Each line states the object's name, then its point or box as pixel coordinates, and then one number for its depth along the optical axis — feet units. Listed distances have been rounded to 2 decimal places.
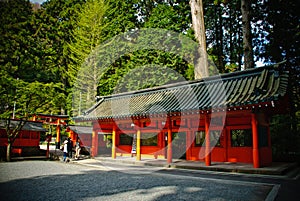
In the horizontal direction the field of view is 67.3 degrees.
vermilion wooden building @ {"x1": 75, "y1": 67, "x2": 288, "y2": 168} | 34.58
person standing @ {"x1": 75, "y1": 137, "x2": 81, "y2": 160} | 53.79
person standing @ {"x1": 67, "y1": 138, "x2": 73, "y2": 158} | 51.60
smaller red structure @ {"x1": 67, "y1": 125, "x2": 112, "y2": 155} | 75.25
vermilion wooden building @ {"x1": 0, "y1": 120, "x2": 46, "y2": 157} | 58.23
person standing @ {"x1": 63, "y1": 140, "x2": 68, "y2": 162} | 50.01
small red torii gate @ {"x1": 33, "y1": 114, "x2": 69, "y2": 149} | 74.40
